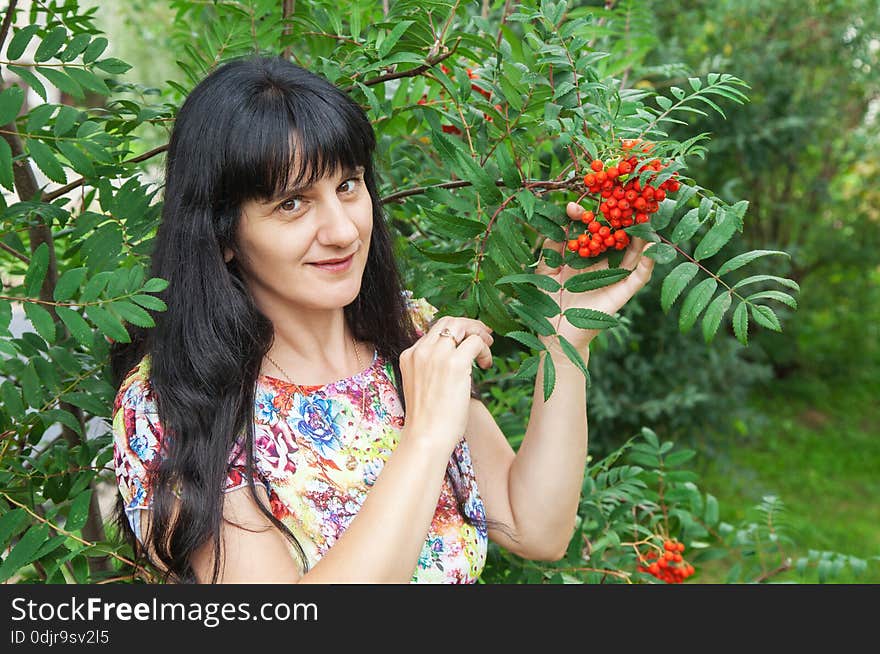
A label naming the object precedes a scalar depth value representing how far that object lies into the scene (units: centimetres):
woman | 118
